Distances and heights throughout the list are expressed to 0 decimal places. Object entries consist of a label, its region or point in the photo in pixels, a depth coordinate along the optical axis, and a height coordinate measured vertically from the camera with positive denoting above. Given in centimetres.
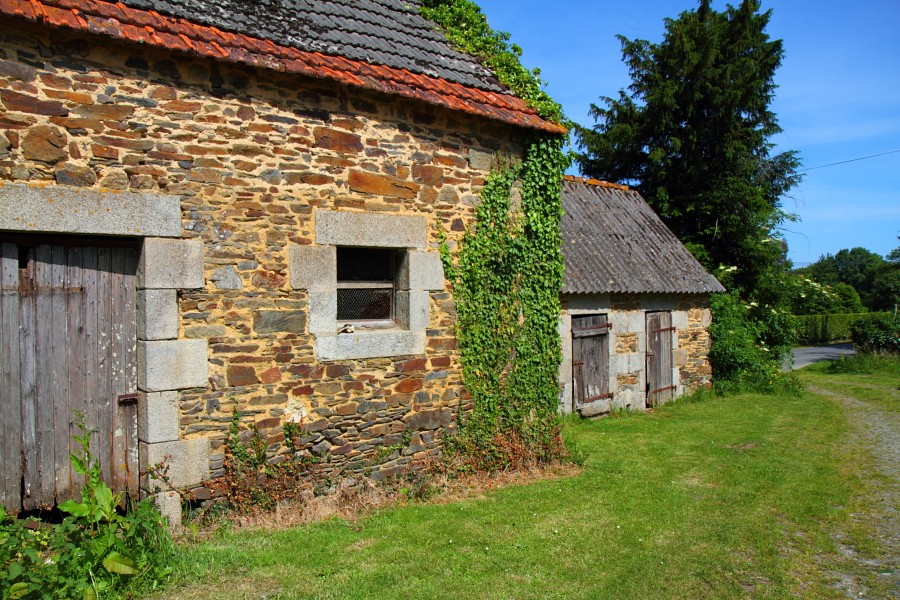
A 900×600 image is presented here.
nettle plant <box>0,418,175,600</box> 354 -156
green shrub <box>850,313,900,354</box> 1862 -109
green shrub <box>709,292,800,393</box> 1375 -133
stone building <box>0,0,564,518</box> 455 +61
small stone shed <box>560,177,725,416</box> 1084 -11
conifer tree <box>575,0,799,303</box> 1769 +520
